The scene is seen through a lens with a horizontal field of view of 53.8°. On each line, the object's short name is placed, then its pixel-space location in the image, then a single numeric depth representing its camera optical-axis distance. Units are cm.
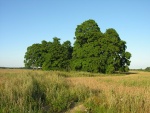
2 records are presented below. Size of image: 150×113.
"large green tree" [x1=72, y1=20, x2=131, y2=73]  2942
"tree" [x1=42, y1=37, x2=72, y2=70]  3469
